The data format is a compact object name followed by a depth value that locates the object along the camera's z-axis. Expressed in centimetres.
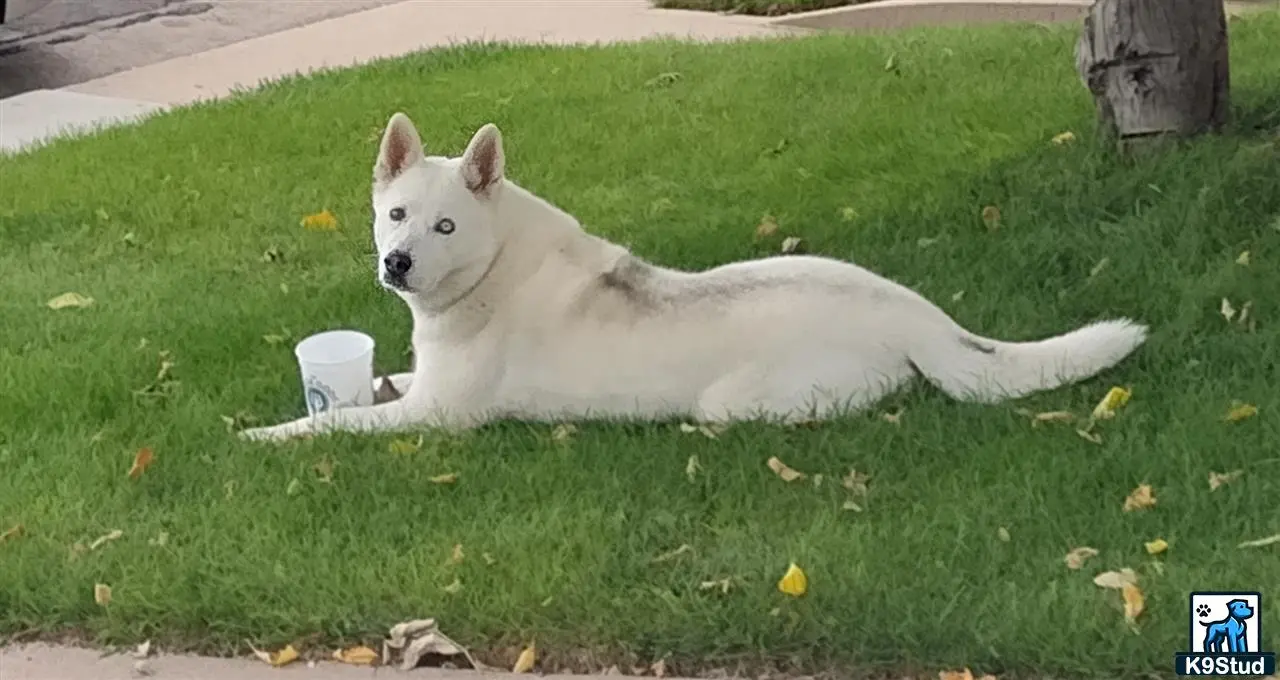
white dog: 443
